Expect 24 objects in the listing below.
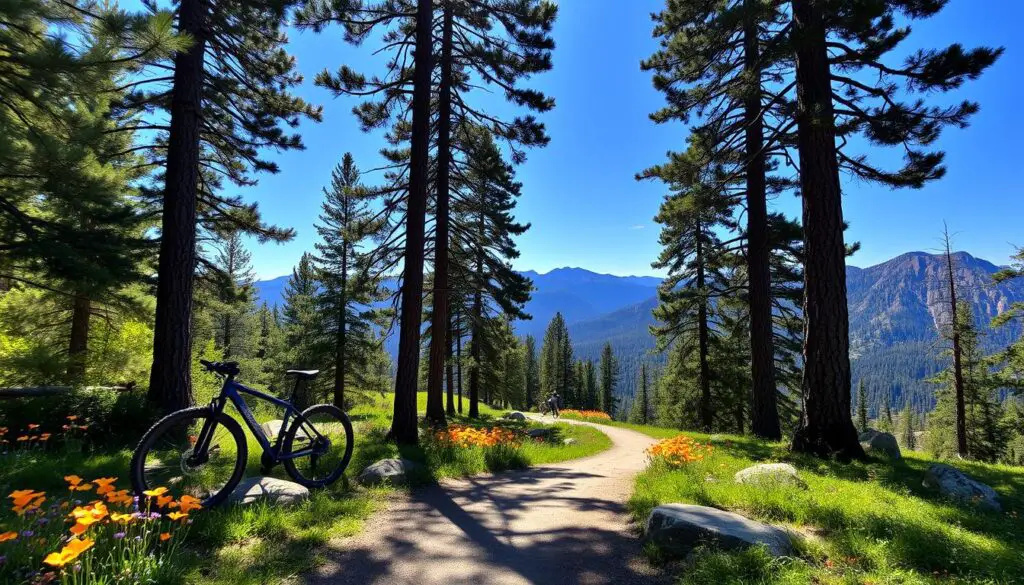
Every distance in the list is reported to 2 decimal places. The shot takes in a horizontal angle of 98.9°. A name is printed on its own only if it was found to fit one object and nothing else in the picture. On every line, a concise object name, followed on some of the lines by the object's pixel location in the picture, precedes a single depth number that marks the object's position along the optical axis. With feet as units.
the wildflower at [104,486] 9.62
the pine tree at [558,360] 218.59
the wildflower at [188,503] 10.08
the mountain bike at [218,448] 14.11
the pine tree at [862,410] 206.20
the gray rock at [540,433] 45.23
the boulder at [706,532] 11.43
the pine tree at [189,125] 25.52
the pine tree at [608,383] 248.52
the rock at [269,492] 15.05
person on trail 94.80
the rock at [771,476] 17.81
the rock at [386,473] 20.48
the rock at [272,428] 26.62
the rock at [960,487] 16.51
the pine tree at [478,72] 32.73
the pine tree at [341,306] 74.33
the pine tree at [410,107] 30.17
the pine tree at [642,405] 250.12
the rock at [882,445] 26.18
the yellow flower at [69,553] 6.57
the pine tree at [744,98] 27.32
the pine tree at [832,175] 24.20
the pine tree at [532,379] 252.83
